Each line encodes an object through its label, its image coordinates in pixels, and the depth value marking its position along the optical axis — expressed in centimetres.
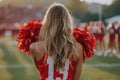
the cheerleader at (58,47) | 326
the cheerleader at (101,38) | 1700
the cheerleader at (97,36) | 1708
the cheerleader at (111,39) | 1603
